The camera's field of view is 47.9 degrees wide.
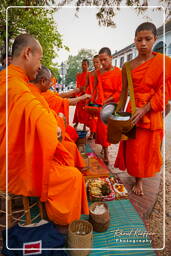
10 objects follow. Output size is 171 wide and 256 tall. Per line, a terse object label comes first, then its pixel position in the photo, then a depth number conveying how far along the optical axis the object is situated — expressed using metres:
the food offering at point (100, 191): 2.56
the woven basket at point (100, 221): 2.07
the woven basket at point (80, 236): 1.76
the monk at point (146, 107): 2.49
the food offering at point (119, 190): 2.65
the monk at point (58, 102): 3.38
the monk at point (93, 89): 4.15
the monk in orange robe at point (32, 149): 1.77
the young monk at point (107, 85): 3.94
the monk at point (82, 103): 5.60
